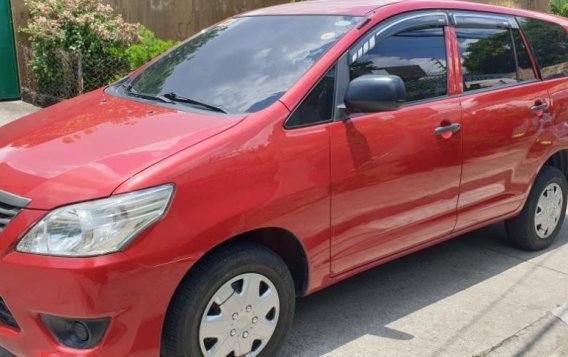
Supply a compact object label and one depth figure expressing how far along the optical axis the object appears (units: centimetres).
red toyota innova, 249
